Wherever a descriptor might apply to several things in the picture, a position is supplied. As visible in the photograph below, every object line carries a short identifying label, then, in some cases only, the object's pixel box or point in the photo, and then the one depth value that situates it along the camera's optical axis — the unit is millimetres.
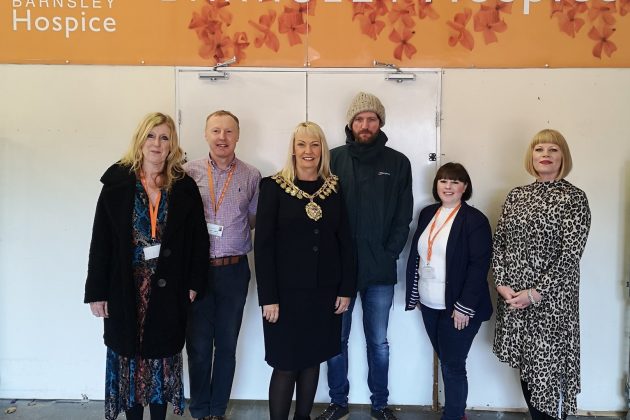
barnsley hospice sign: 2697
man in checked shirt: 2330
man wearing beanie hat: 2439
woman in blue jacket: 2230
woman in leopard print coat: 2084
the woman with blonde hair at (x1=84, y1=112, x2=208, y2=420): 1940
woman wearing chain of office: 2041
